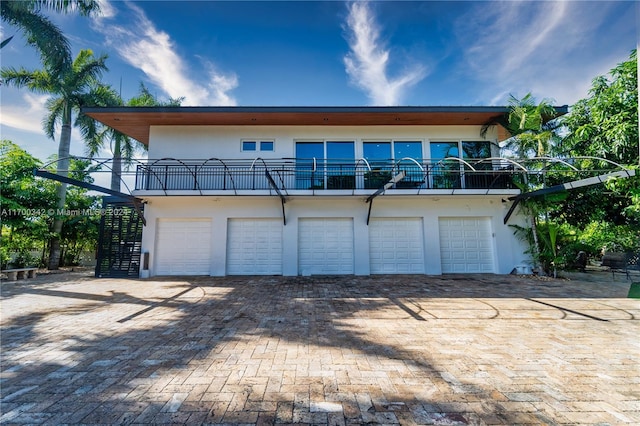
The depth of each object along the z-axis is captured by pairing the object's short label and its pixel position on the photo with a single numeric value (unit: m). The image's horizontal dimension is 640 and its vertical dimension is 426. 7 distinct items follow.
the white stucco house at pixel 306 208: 10.32
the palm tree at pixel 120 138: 14.86
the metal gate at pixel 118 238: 10.34
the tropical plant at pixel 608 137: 8.08
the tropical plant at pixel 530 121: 9.33
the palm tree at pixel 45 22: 10.27
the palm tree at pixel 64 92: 12.30
